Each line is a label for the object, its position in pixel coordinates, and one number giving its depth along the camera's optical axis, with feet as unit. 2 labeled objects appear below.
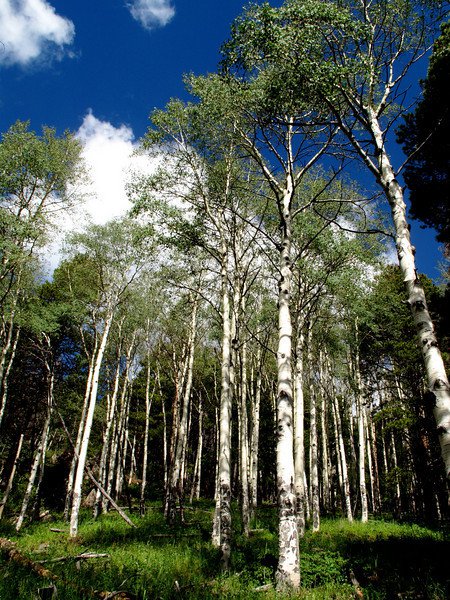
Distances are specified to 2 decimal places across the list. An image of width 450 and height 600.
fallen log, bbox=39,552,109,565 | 23.27
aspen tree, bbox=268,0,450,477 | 21.72
